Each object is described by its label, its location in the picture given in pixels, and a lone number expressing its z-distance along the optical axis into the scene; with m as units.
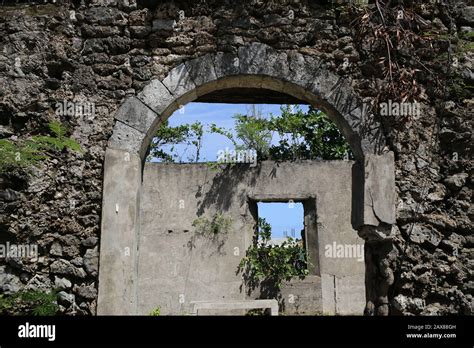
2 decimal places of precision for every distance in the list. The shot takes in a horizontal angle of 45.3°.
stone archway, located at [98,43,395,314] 5.31
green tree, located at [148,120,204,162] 13.02
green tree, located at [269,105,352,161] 12.84
